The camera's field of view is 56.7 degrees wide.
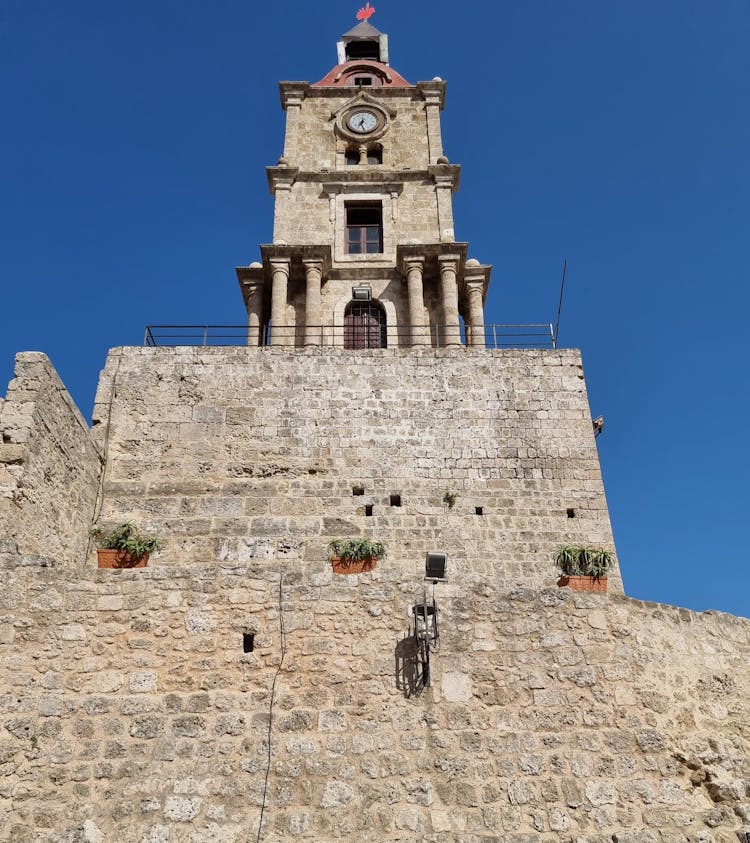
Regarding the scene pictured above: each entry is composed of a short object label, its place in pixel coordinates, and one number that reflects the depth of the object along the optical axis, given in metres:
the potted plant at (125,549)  10.39
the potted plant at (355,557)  10.39
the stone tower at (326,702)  6.12
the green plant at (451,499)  12.27
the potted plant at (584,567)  9.73
